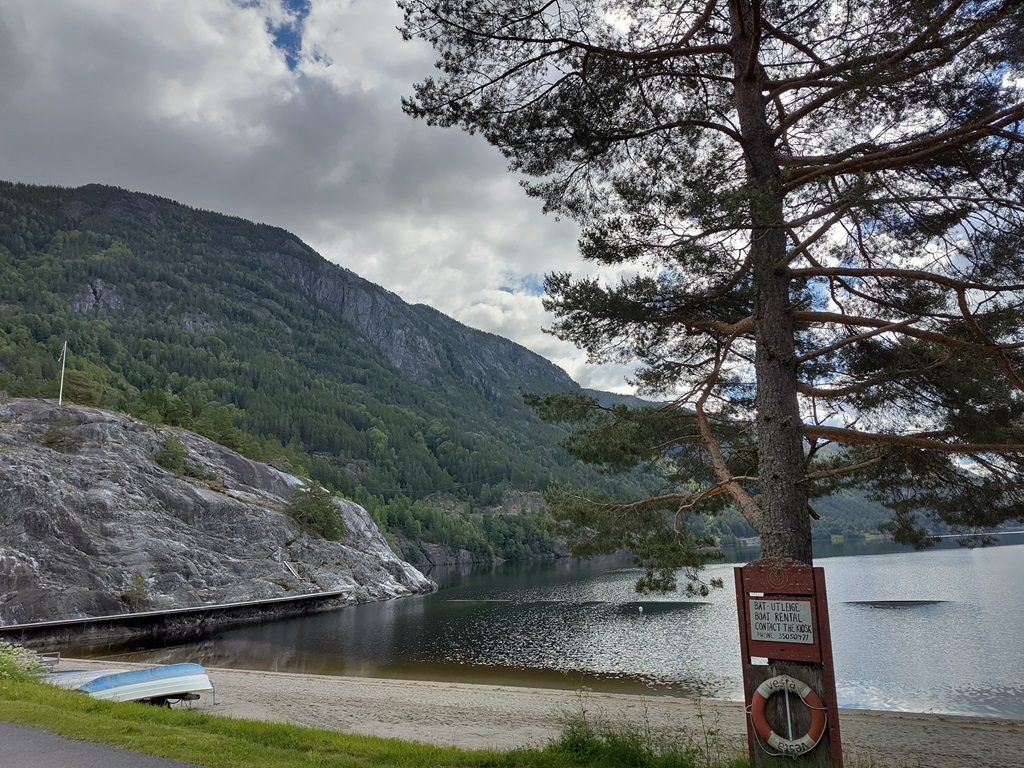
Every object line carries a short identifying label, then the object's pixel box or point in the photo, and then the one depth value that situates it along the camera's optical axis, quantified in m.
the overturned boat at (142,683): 12.08
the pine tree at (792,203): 6.48
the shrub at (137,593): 37.75
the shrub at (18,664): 11.96
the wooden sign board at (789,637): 5.36
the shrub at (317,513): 55.94
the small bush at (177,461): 51.09
